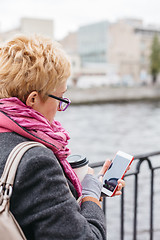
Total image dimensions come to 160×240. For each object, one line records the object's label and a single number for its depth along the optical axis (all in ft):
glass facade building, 236.84
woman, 3.97
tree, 206.49
